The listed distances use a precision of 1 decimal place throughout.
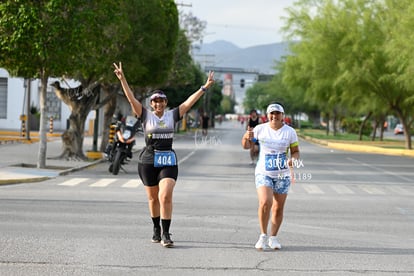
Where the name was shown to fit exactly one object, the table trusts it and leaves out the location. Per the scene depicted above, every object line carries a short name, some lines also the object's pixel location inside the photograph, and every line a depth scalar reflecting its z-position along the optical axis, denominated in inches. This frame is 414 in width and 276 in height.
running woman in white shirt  374.6
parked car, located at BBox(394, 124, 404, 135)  3678.6
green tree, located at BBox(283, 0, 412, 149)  1615.4
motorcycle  861.8
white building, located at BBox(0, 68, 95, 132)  2097.7
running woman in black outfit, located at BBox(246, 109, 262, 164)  967.0
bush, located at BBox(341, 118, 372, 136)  3181.6
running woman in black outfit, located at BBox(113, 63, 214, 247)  377.1
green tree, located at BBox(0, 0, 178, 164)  816.3
